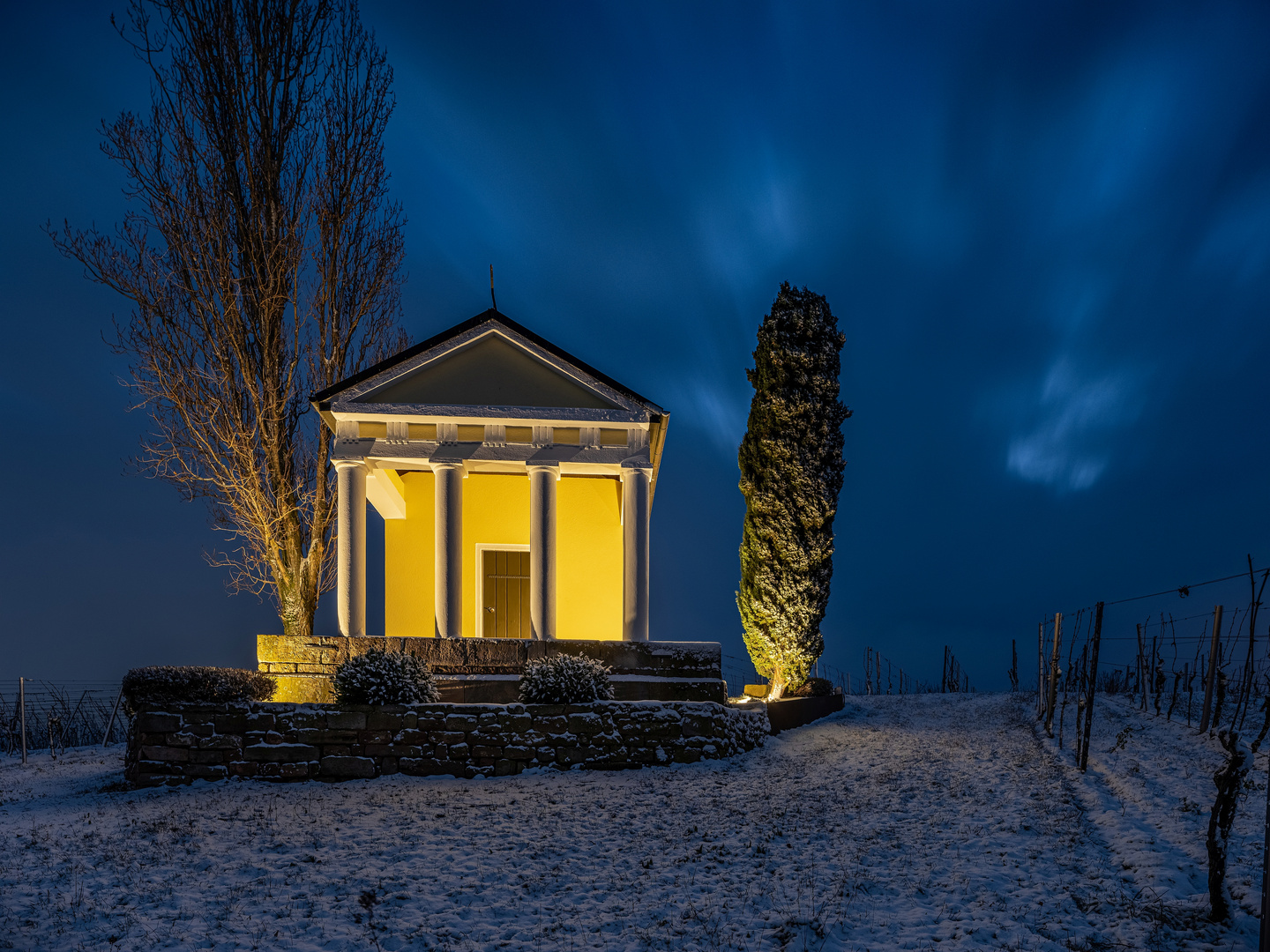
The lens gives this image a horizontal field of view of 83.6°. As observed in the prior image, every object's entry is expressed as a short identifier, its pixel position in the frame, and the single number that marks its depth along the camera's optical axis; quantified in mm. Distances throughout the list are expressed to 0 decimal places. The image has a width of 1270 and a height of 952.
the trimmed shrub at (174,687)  9039
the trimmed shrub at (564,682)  10078
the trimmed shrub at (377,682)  9445
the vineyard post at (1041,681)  12825
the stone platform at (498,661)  11398
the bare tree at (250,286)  14250
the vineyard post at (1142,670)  13109
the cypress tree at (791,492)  15539
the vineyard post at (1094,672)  8227
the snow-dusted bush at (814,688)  15672
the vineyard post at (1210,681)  9906
